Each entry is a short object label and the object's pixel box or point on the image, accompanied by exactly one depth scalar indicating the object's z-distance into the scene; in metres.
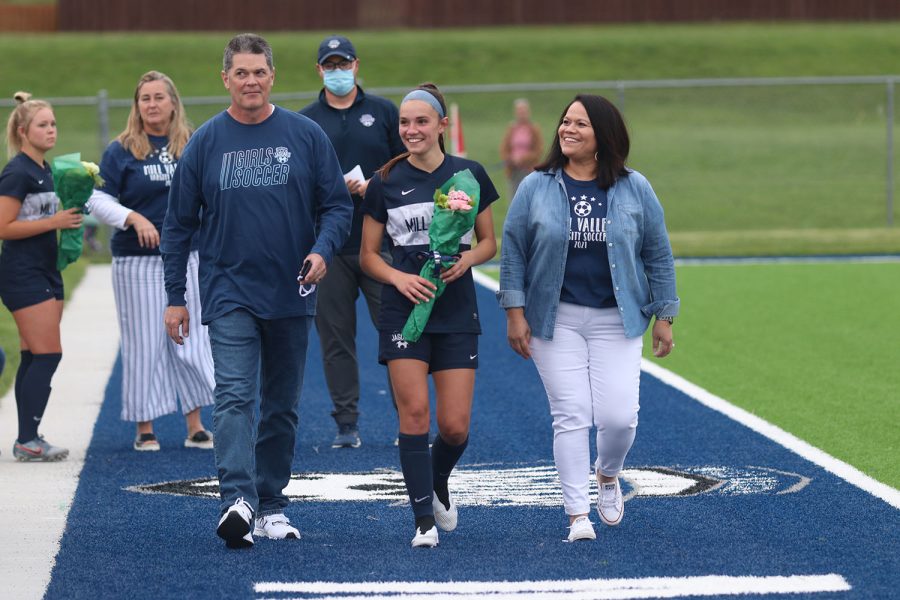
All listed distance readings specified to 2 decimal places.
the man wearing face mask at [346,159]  17.26
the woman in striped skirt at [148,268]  16.78
